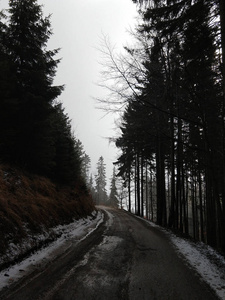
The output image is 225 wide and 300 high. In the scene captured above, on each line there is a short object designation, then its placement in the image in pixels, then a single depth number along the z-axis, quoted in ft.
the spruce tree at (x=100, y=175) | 223.61
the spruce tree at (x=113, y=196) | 187.23
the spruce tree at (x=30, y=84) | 34.88
